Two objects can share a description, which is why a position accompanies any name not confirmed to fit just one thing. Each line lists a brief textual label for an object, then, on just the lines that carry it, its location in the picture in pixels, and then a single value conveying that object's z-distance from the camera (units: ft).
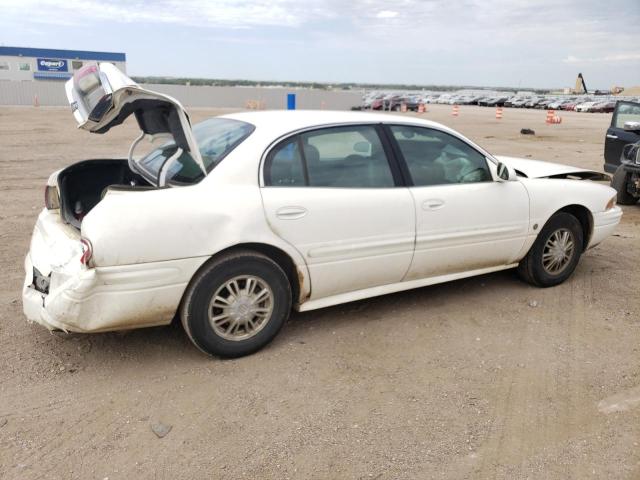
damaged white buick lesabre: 10.19
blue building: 166.91
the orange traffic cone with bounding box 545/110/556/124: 108.29
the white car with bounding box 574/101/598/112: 179.96
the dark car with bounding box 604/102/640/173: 29.71
